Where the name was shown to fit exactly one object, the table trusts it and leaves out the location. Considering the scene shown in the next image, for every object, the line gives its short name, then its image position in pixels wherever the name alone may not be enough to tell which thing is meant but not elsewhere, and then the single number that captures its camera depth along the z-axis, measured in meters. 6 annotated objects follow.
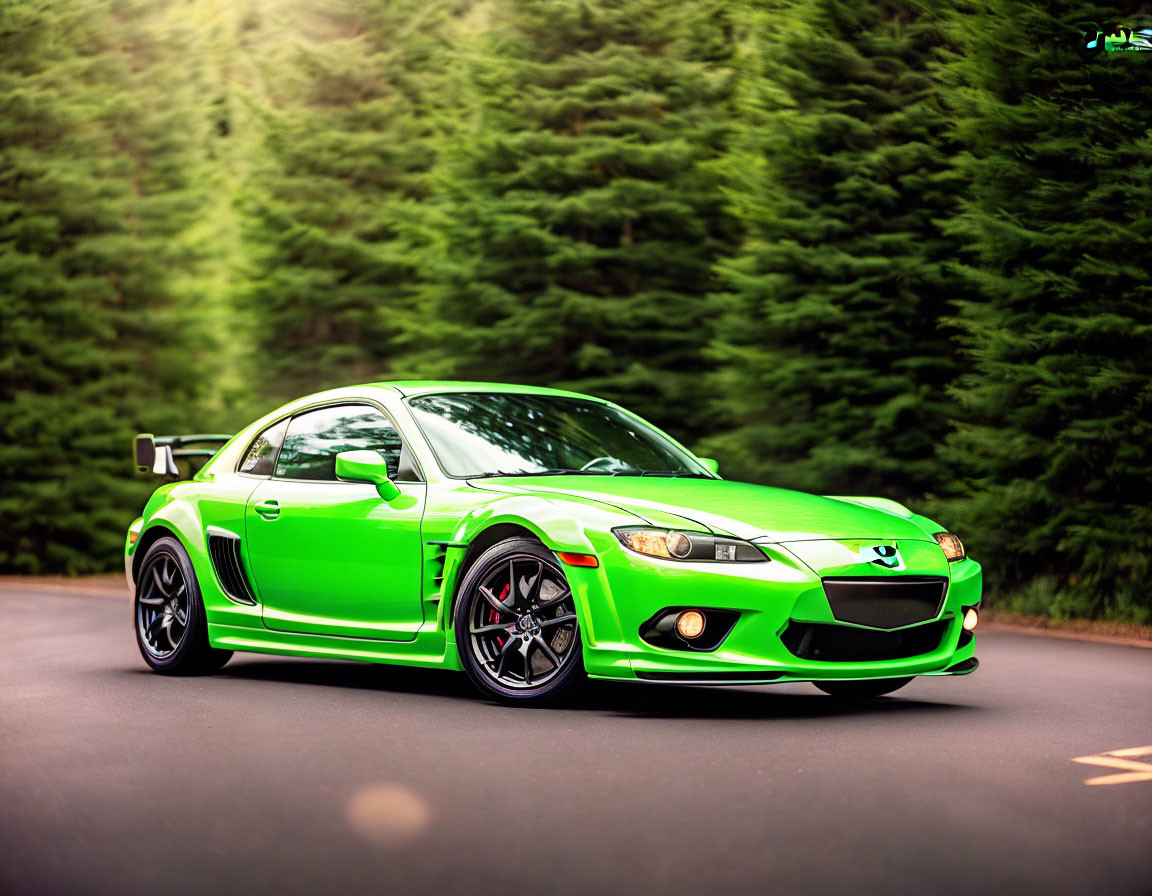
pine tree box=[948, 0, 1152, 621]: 13.83
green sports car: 7.89
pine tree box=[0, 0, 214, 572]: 27.94
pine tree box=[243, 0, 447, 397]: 29.16
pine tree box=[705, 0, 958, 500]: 17.30
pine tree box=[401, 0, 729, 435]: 21.94
